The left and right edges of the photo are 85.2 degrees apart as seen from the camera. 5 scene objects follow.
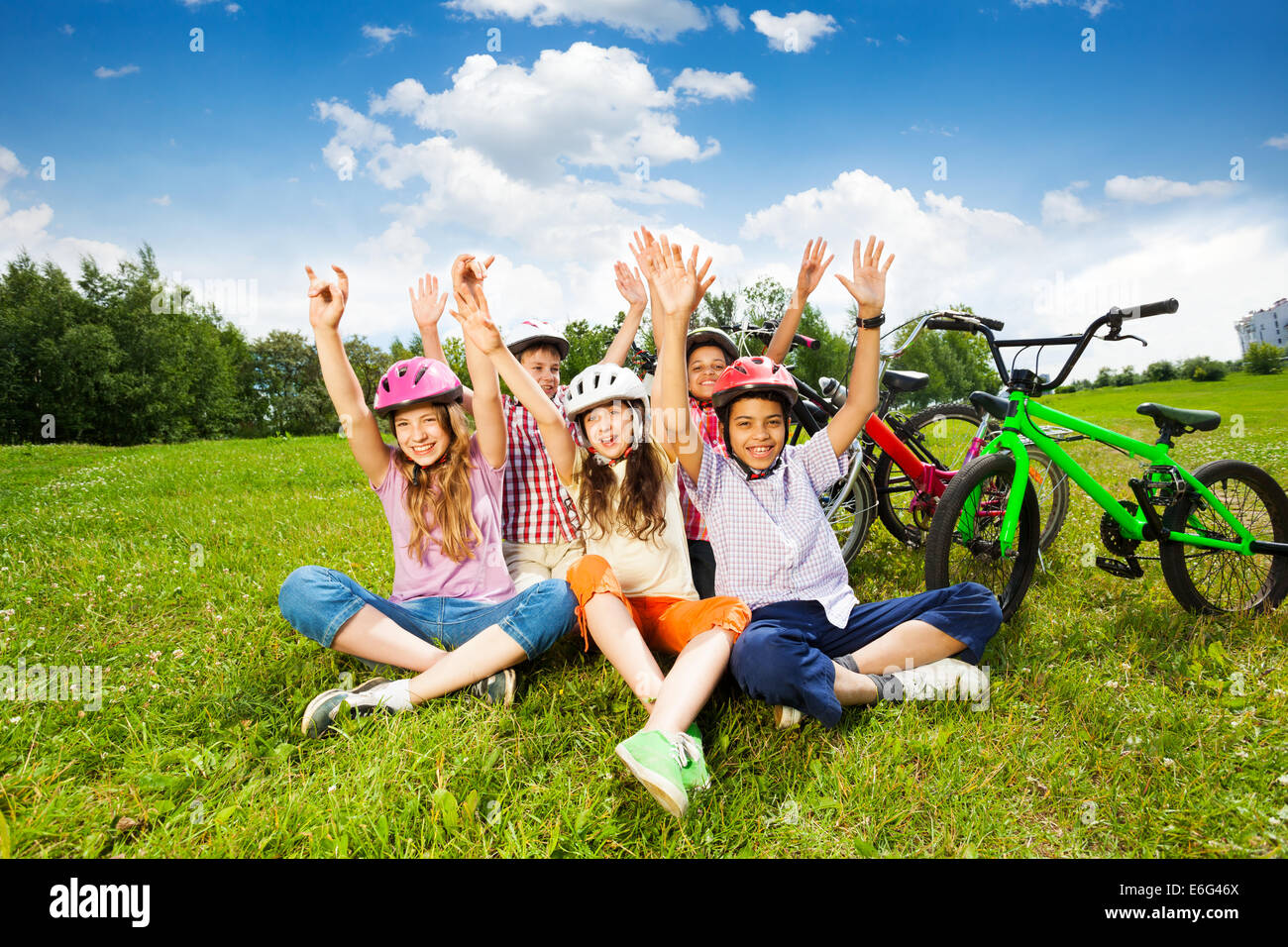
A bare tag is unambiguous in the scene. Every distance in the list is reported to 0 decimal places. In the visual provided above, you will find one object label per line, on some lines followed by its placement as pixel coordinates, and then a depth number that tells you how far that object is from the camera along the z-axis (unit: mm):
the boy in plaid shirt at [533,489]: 3877
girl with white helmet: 2996
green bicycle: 3965
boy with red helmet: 3084
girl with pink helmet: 3170
